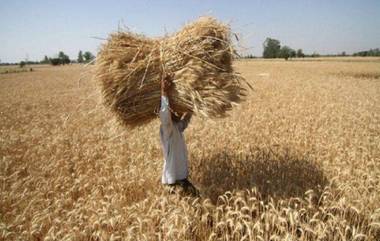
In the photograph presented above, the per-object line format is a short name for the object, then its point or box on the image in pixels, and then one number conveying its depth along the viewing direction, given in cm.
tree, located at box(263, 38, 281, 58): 12875
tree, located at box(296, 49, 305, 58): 12681
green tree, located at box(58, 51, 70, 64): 11892
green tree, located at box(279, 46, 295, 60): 12262
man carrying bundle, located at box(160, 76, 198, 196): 461
